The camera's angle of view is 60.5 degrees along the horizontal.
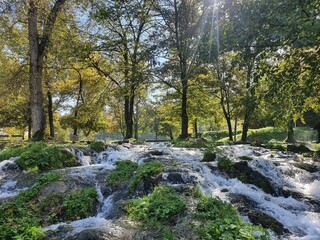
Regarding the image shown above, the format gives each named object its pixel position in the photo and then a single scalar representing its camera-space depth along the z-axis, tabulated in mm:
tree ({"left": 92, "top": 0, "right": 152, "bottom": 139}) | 17578
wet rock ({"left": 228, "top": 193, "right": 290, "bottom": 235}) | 5105
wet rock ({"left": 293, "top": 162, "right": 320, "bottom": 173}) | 9445
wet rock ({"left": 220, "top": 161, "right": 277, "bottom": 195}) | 7461
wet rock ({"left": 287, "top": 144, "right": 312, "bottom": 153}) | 13608
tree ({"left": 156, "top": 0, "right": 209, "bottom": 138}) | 18250
